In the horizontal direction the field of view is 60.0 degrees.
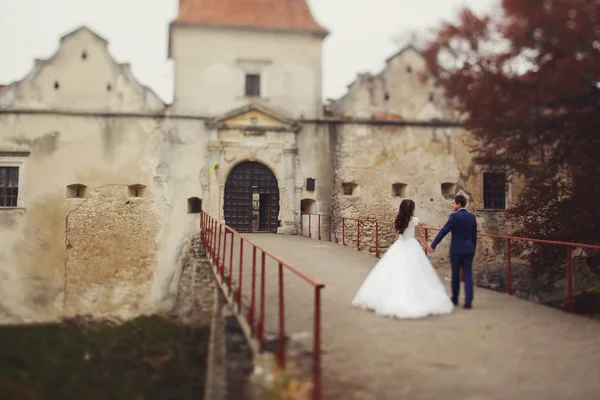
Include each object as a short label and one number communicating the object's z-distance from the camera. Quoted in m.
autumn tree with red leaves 9.62
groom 6.38
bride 5.82
